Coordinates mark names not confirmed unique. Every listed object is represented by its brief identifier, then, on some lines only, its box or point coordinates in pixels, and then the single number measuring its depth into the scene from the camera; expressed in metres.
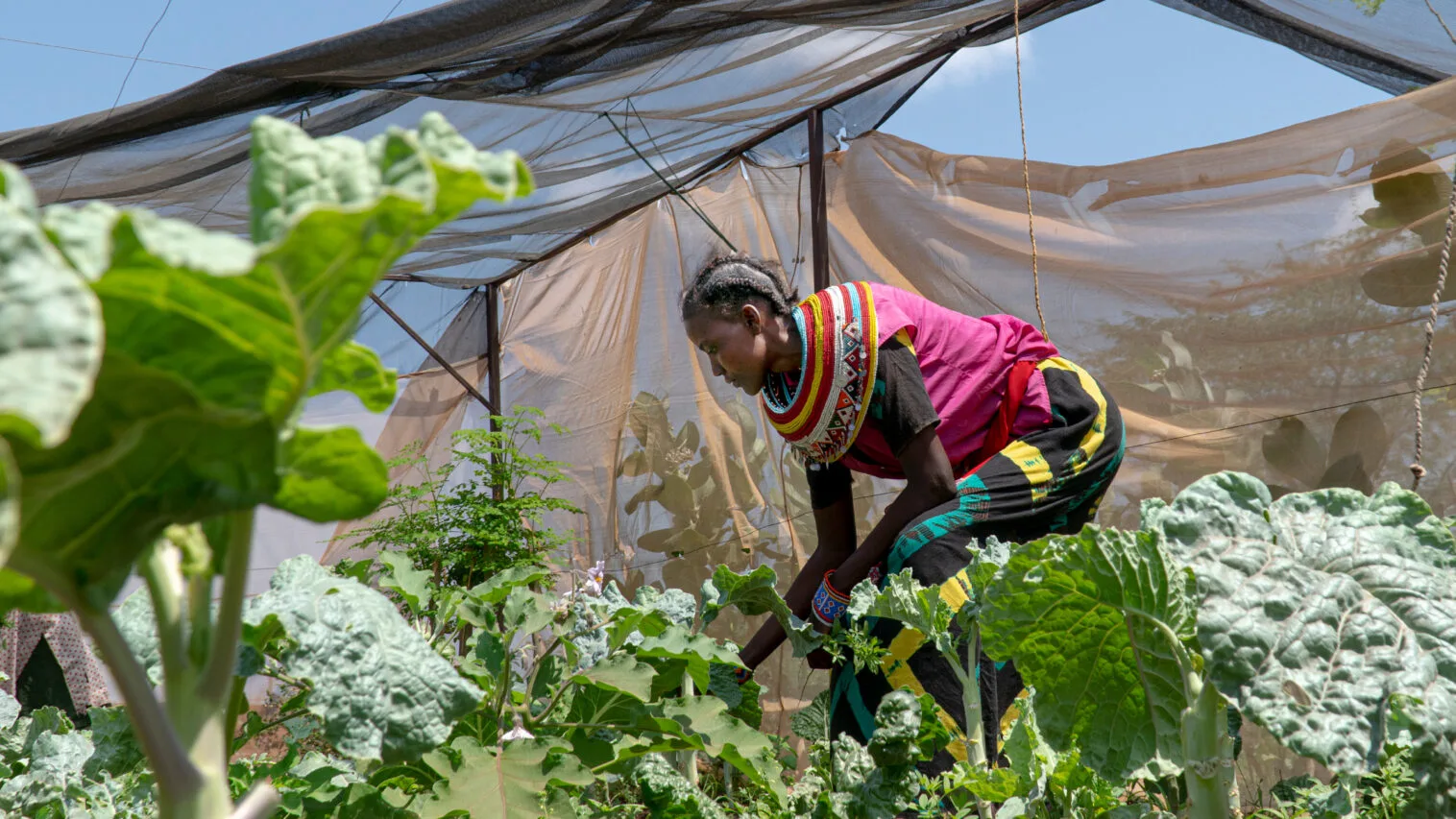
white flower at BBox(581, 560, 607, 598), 3.78
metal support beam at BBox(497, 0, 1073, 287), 4.35
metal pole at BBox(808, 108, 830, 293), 5.12
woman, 2.28
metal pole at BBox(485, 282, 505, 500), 7.95
